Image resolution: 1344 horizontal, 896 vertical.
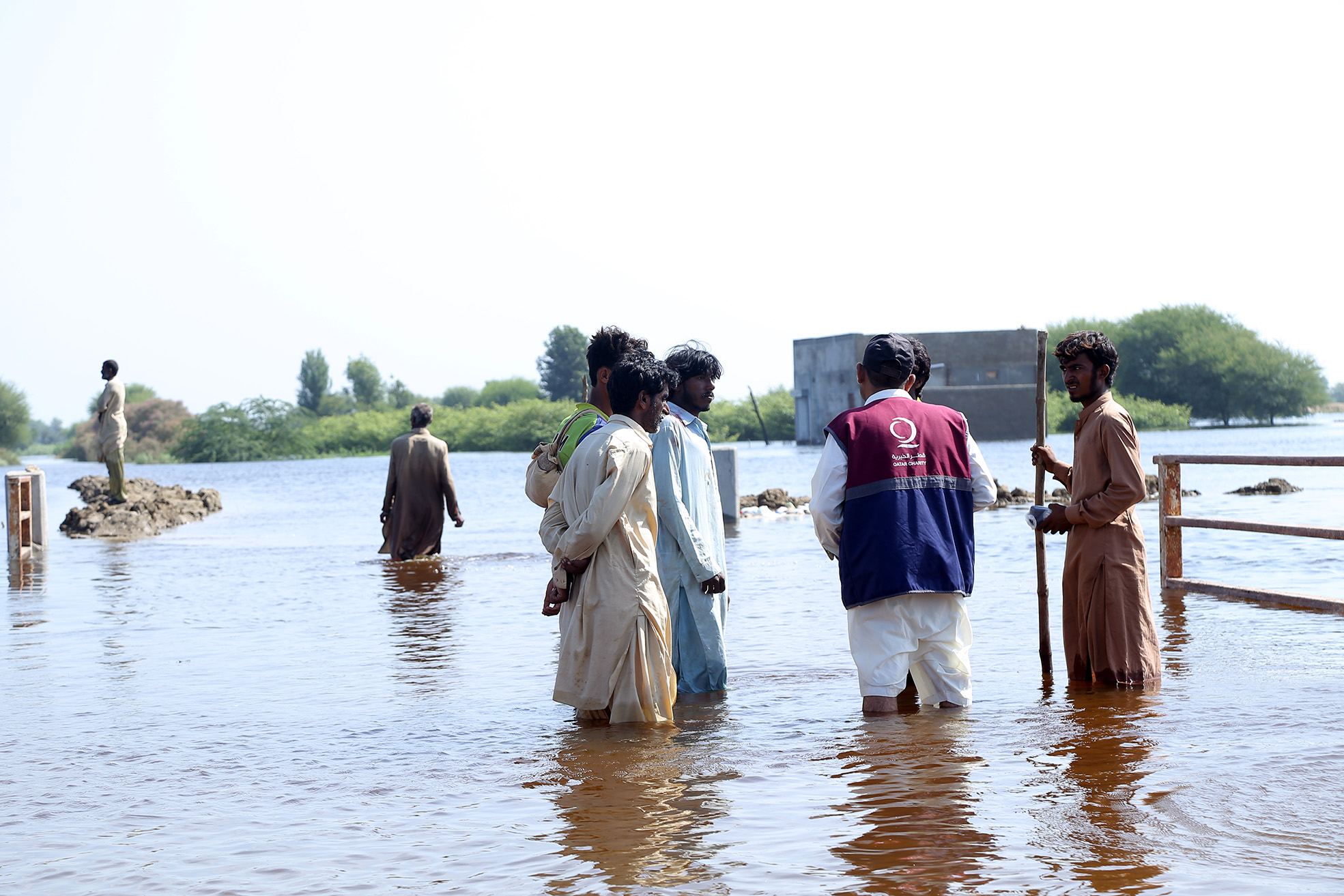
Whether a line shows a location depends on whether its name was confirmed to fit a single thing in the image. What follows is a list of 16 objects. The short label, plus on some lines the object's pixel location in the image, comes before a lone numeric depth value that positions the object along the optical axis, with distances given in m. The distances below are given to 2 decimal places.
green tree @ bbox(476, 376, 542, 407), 149.25
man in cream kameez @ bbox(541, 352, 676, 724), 5.63
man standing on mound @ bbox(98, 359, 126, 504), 19.56
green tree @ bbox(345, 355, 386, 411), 149.88
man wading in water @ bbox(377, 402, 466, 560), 14.35
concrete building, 74.50
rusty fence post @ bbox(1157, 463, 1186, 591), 10.75
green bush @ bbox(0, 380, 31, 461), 97.00
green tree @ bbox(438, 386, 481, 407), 156.75
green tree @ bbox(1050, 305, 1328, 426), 98.12
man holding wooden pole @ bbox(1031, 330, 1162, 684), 5.97
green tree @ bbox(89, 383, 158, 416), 134.27
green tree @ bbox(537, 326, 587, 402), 148.75
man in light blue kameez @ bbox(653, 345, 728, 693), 6.38
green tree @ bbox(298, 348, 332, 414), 145.25
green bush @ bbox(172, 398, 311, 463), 95.88
